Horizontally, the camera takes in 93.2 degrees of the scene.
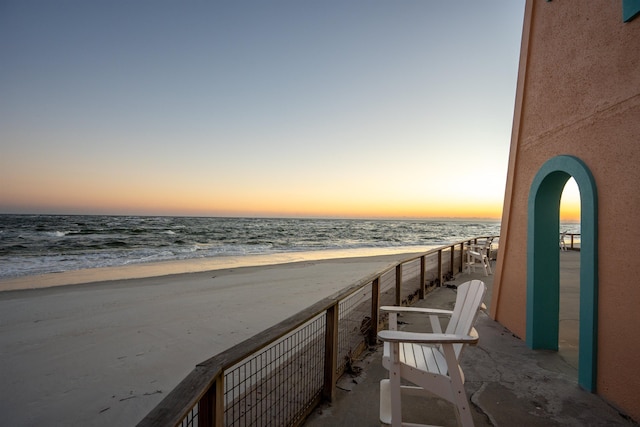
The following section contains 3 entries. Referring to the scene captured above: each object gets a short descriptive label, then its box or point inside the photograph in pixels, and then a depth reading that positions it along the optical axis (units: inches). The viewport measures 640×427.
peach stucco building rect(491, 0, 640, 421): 81.7
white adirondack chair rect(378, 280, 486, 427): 63.9
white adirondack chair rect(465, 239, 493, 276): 308.3
